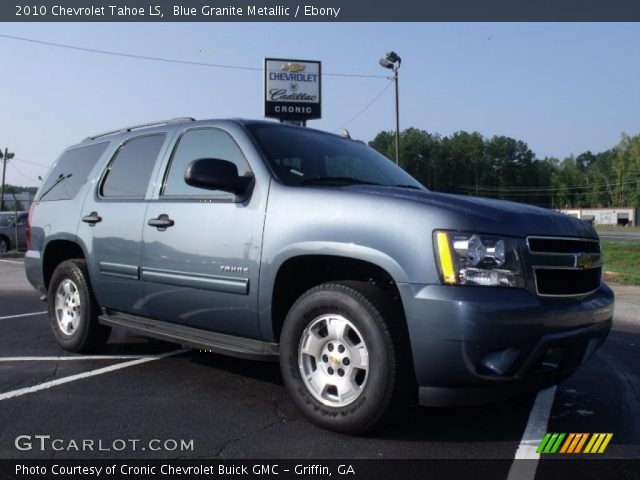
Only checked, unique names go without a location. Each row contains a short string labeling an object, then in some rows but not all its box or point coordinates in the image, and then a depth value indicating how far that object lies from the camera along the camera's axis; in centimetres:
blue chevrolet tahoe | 290
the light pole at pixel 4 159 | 3684
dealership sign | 2597
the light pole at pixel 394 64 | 2167
